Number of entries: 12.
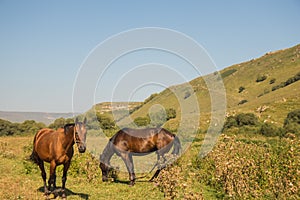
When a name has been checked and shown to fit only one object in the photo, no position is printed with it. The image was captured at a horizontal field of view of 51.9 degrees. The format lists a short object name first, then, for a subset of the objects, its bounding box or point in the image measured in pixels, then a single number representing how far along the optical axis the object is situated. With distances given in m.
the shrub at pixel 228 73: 119.04
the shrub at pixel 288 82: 71.50
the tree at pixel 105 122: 45.53
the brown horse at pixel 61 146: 9.46
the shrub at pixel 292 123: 37.97
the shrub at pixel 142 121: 46.06
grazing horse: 14.59
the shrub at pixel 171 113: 64.94
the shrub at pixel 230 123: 47.32
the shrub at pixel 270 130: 37.47
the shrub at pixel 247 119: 45.20
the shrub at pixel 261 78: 91.25
